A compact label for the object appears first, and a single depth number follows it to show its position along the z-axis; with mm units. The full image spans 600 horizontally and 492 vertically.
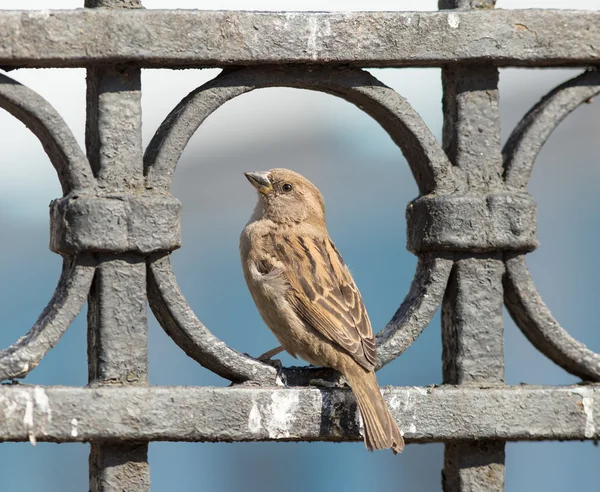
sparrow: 6734
